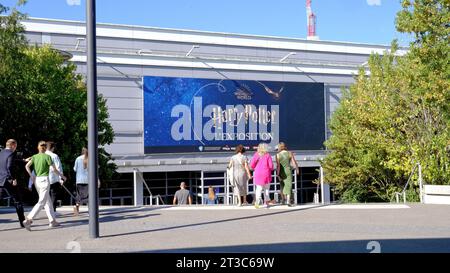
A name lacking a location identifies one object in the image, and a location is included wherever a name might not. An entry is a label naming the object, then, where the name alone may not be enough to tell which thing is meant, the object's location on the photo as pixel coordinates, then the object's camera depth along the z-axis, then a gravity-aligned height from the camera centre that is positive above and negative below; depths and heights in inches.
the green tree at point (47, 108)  1026.7 +55.5
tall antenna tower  3110.2 +600.0
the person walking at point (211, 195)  1025.2 -104.9
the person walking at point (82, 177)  496.1 -34.1
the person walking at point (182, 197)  698.9 -73.4
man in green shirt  402.9 -31.1
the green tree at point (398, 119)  644.7 +24.2
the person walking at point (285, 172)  540.4 -34.2
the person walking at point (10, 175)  397.1 -25.9
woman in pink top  536.1 -32.9
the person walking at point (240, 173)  550.9 -35.4
